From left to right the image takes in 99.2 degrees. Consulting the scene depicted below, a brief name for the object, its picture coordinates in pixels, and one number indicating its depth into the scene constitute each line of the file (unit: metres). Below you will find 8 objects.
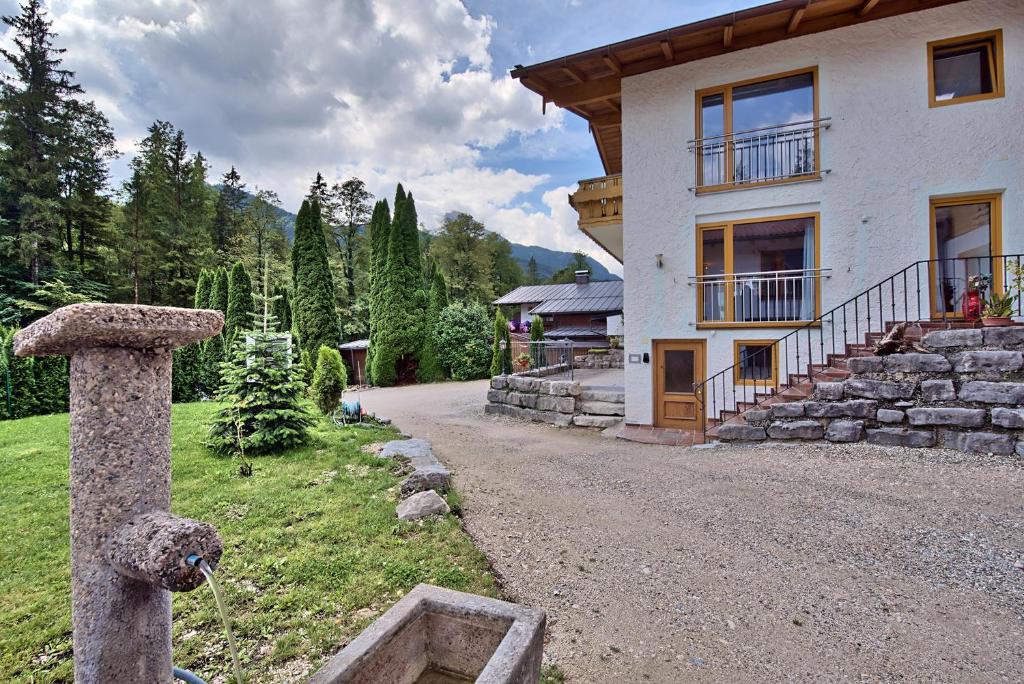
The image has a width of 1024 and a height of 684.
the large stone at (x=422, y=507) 3.83
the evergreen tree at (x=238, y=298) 15.46
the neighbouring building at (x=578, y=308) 19.91
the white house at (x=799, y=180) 6.71
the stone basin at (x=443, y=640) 1.62
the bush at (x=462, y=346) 17.56
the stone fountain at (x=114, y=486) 1.10
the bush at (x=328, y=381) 8.45
